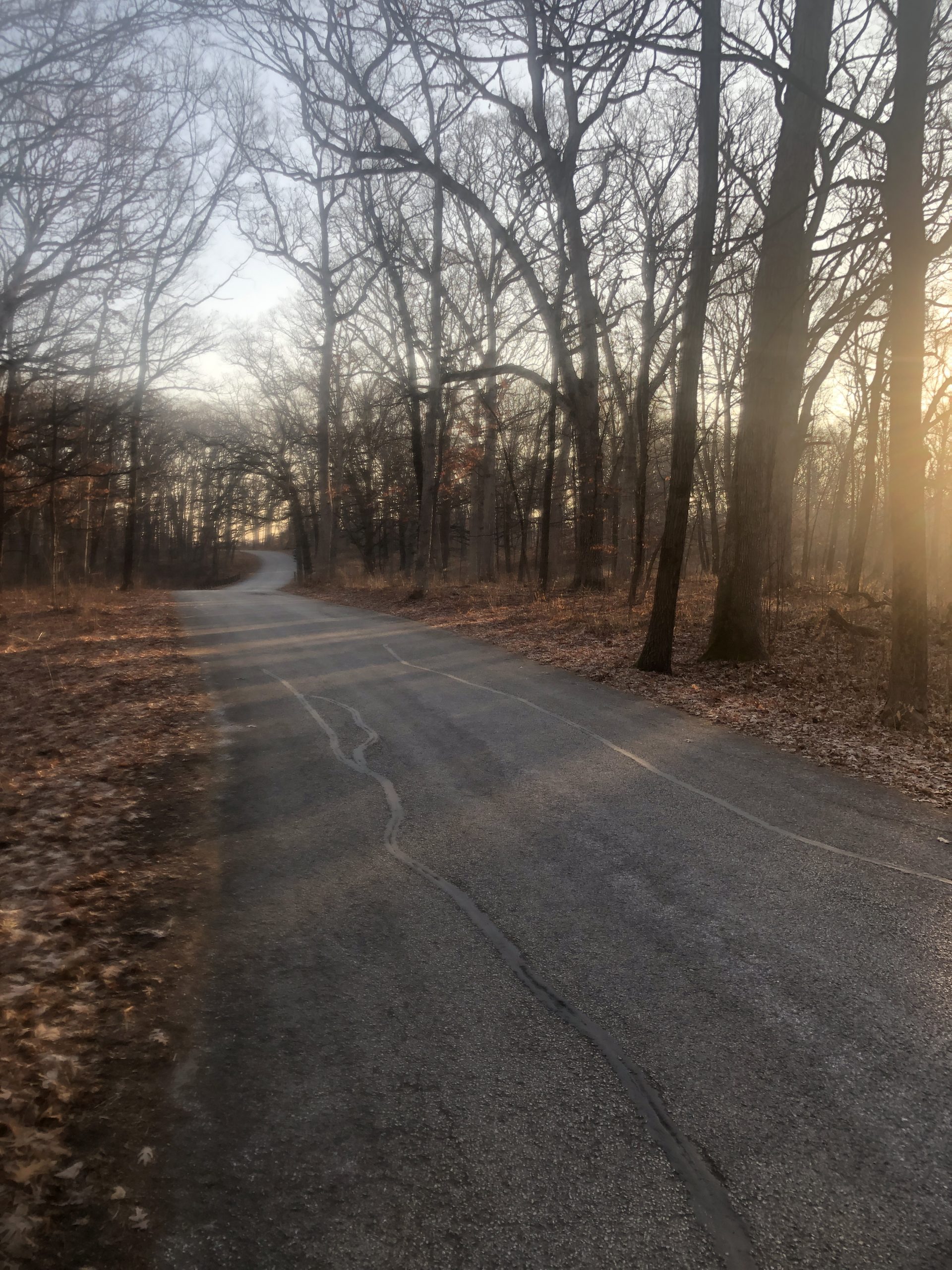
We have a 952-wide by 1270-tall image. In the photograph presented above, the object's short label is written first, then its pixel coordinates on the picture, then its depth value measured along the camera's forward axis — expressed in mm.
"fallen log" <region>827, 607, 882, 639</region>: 14305
